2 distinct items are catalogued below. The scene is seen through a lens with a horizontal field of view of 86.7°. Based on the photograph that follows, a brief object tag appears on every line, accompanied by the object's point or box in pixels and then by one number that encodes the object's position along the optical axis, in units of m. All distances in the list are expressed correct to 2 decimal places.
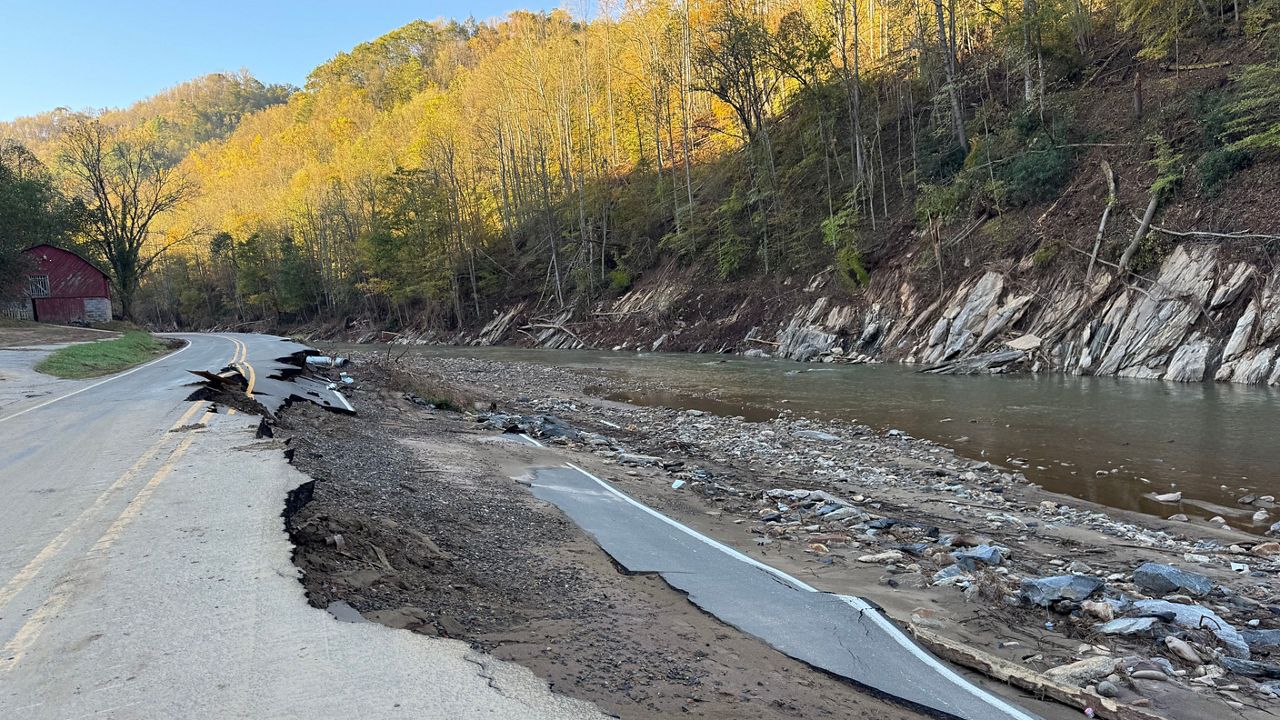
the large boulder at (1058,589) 5.25
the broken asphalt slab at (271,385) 12.22
